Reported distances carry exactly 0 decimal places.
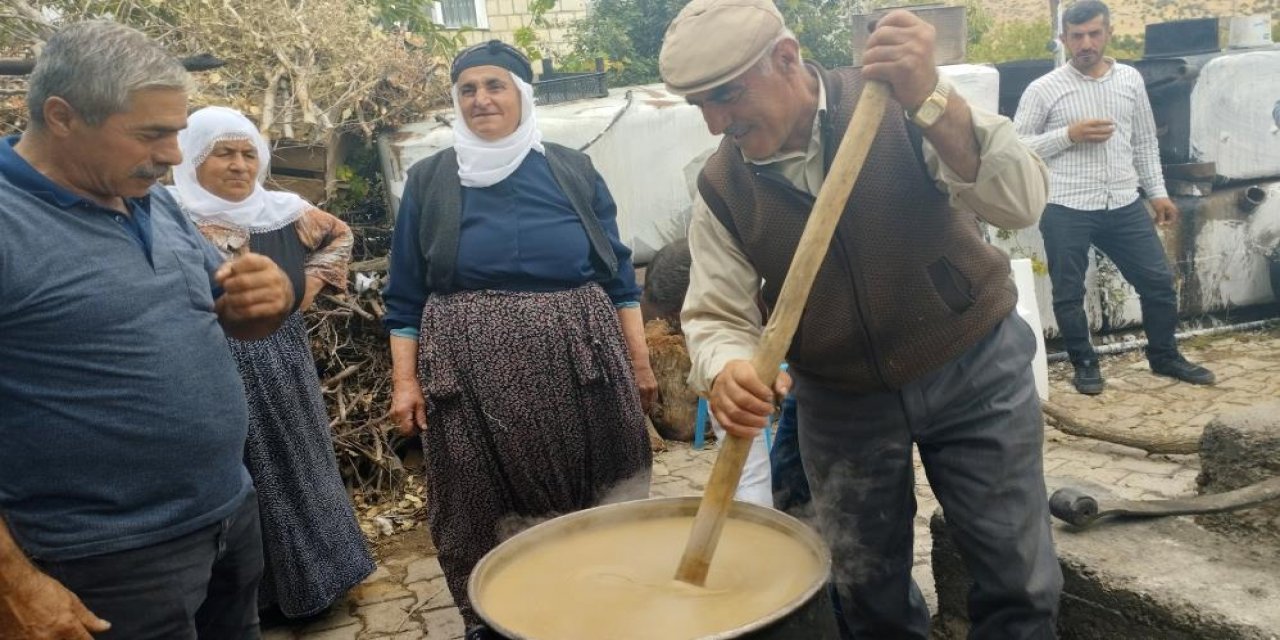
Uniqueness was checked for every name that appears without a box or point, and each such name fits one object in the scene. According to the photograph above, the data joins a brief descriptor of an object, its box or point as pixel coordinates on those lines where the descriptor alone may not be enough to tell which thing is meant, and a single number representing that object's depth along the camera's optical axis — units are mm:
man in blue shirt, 2033
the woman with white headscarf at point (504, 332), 3377
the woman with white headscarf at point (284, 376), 3631
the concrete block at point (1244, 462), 2766
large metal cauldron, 1728
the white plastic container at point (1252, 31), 8289
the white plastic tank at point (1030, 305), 6043
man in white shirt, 6434
